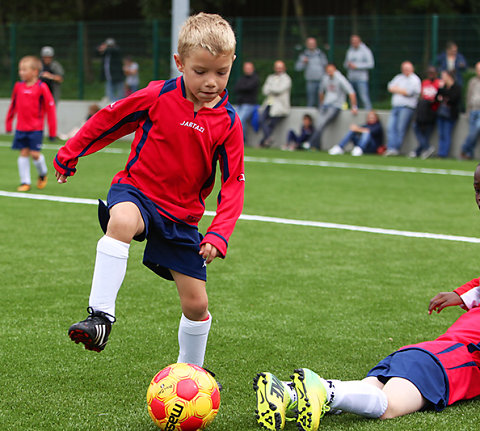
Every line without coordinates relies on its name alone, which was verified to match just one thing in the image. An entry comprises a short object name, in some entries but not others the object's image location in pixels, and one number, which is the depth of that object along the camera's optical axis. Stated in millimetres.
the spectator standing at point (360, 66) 18672
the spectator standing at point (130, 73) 21781
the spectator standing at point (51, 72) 21516
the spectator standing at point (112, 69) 21875
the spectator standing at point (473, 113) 16875
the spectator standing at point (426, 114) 17109
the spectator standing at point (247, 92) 19562
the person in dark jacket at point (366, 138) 18031
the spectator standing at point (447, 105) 16859
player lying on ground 3287
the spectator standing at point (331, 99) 18469
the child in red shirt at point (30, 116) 11422
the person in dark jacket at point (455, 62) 17516
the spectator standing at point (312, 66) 19422
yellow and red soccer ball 3287
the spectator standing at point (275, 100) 19312
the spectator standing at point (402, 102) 17547
